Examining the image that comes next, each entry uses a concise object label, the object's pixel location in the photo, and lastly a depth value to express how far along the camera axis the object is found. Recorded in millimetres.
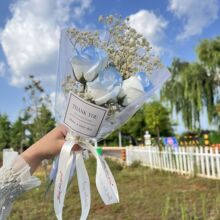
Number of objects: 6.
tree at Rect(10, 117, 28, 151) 12813
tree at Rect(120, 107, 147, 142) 20876
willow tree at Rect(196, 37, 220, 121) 10347
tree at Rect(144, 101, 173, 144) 14685
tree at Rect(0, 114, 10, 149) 13120
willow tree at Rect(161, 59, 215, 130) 10694
